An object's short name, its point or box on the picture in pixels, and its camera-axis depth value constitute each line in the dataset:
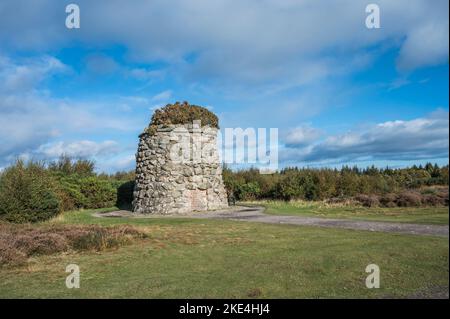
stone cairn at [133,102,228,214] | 21.31
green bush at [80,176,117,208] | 25.34
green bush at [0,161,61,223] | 15.80
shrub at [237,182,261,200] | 30.64
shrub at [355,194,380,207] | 18.58
